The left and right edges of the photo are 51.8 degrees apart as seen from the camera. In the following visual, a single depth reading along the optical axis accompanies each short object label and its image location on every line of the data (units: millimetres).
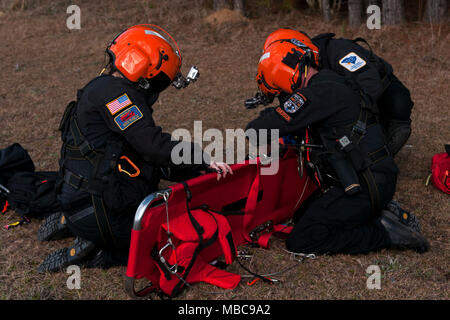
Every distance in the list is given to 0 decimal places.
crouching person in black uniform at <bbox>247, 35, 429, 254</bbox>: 3746
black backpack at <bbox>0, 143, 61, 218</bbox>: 4637
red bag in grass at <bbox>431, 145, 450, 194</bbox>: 4930
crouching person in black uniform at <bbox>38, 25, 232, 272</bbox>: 3391
